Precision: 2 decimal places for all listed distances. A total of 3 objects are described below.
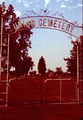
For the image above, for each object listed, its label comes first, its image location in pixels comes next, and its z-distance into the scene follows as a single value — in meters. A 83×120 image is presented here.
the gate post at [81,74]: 7.86
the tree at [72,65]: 14.70
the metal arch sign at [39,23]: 7.26
